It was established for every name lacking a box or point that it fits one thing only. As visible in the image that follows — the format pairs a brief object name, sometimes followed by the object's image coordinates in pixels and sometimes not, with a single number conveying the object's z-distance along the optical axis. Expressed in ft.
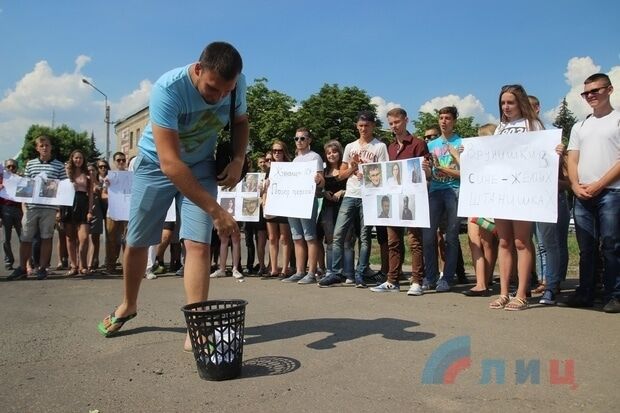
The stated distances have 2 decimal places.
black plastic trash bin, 9.85
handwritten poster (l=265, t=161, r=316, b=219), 24.11
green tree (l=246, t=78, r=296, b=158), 137.39
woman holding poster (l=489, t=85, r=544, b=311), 16.89
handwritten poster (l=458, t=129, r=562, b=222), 16.42
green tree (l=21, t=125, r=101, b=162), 189.50
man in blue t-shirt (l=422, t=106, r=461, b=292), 21.04
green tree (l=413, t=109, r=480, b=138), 174.84
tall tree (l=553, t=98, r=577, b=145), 285.39
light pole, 119.39
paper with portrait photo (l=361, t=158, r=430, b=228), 20.51
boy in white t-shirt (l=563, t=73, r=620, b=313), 16.06
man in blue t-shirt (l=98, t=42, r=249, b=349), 10.50
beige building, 241.90
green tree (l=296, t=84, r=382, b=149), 154.40
